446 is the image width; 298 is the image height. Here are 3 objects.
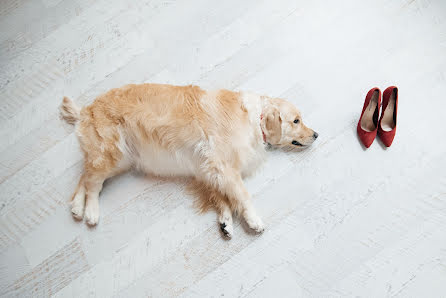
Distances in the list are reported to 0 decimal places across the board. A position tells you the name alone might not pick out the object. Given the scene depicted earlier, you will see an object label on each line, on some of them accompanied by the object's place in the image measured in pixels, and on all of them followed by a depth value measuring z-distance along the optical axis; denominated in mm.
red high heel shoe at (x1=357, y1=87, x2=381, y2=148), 2266
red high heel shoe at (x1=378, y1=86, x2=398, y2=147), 2240
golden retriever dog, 1990
